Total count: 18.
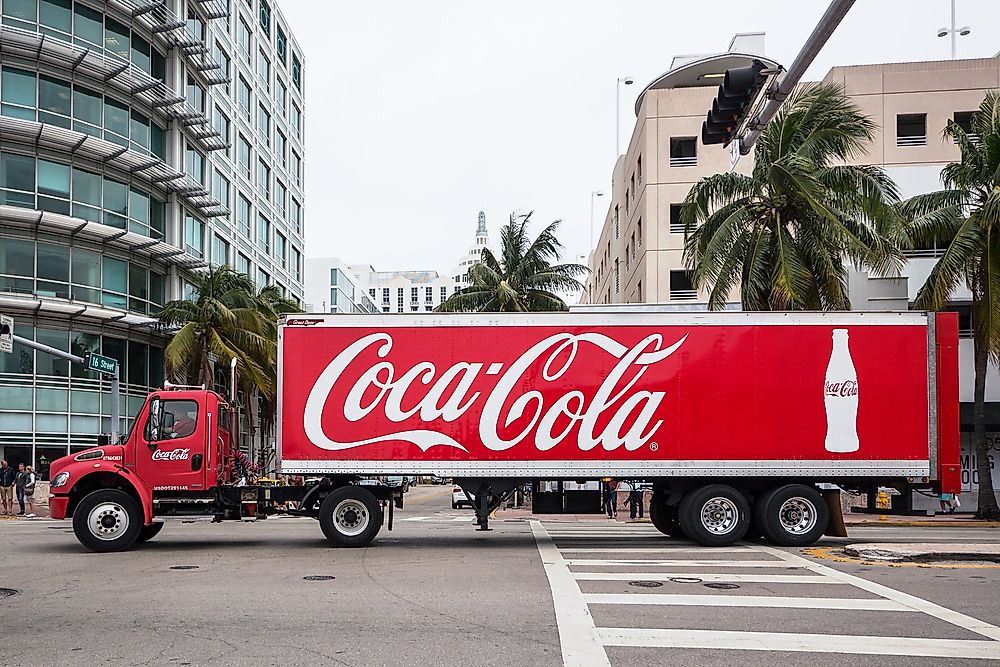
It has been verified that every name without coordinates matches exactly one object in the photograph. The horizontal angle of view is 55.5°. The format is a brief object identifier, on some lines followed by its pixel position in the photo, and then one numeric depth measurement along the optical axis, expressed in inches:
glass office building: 1366.9
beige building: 1444.4
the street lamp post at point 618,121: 2284.7
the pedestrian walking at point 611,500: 728.3
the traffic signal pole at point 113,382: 1027.0
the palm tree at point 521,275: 1445.6
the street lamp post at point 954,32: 1716.3
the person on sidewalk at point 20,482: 1157.1
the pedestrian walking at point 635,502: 873.2
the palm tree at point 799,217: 925.2
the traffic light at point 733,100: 367.9
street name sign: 1059.3
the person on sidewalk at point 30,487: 1167.0
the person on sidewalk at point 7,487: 1175.0
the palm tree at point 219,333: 1365.7
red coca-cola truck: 628.4
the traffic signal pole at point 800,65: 327.3
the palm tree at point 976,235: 984.3
